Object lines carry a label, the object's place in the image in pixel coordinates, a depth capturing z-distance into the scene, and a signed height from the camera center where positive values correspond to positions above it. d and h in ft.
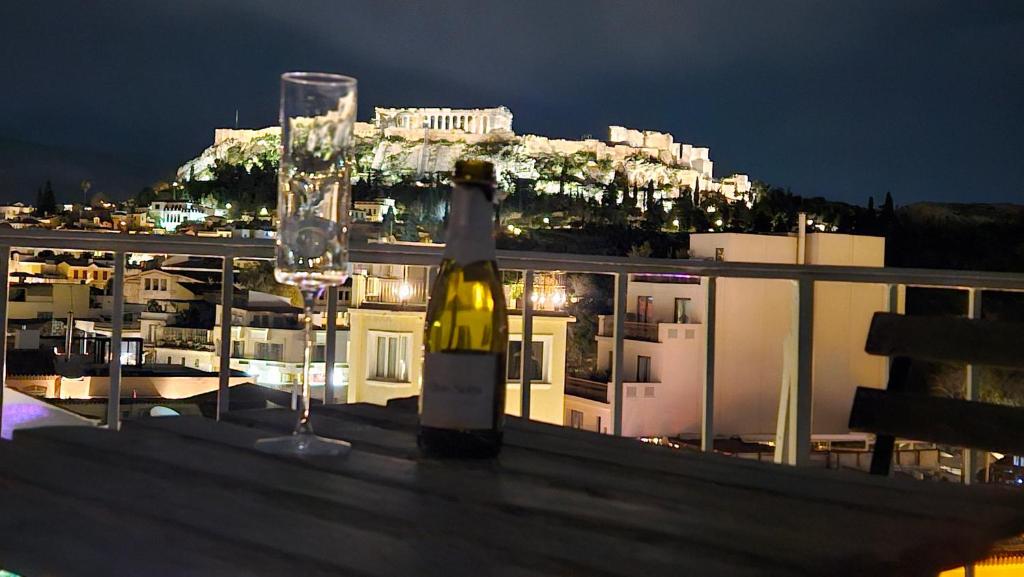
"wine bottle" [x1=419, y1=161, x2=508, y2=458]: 3.43 -0.18
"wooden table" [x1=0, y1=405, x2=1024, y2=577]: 2.12 -0.60
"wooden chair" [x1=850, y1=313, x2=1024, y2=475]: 5.11 -0.52
